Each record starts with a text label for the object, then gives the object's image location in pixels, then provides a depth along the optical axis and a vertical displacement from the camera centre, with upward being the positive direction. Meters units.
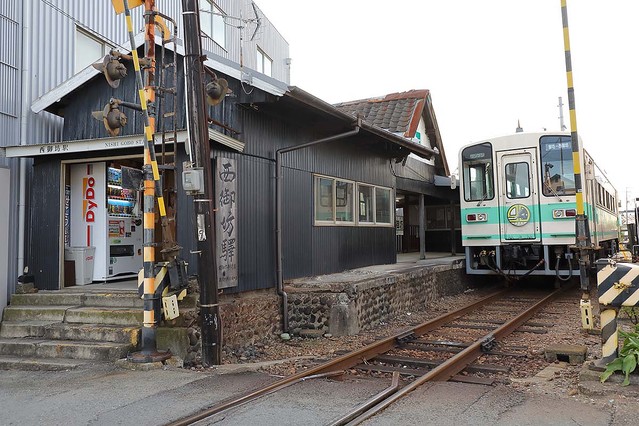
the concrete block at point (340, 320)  8.86 -1.19
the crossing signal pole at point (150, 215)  6.36 +0.42
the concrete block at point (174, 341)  6.70 -1.11
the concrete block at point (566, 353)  6.45 -1.33
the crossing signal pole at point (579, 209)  7.98 +0.49
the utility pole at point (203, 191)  6.36 +0.70
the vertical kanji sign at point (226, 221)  7.61 +0.41
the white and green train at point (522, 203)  11.63 +0.88
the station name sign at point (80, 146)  7.34 +1.51
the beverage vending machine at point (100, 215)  9.07 +0.62
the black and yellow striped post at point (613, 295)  5.12 -0.51
